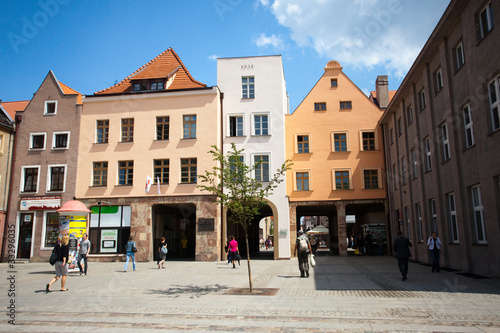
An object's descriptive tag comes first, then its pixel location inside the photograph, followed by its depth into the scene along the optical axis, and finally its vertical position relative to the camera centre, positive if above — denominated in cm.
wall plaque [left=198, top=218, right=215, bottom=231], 2727 +81
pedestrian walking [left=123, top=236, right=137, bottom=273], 2069 -54
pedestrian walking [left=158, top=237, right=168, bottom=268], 2189 -93
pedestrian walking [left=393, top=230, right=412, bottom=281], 1448 -64
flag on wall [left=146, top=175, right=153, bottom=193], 2774 +365
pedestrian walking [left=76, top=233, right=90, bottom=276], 1842 -64
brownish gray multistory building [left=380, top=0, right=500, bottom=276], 1414 +403
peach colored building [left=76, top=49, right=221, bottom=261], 2778 +538
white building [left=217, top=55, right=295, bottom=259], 2853 +861
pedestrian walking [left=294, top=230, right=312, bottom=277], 1600 -68
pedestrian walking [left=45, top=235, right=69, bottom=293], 1270 -65
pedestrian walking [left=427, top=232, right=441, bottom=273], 1661 -69
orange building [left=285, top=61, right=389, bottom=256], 2959 +614
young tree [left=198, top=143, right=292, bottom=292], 1277 +142
